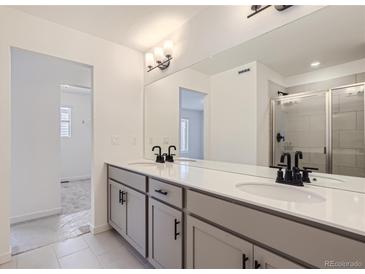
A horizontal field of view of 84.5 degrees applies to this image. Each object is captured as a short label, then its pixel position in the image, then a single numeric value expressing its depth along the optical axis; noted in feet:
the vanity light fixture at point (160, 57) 7.34
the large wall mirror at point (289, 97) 3.71
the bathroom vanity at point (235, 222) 2.38
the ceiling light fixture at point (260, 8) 4.36
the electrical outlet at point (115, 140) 8.06
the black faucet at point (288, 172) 3.99
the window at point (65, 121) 16.72
